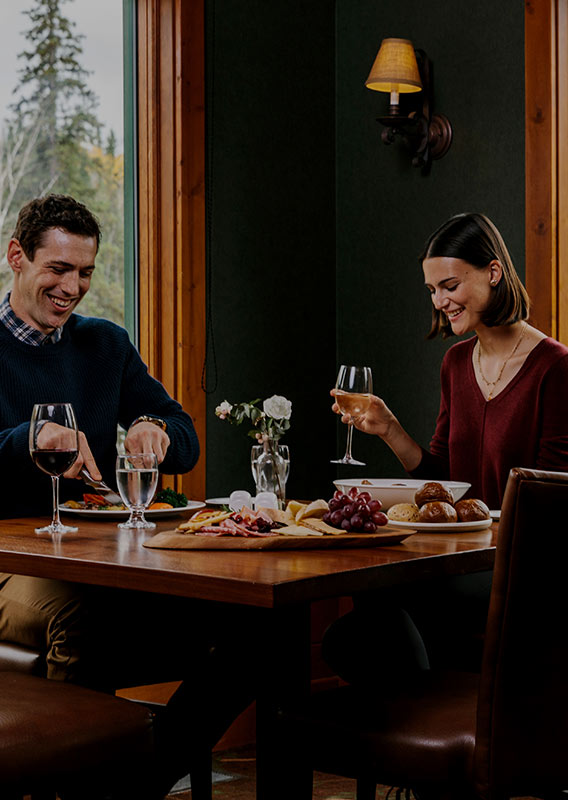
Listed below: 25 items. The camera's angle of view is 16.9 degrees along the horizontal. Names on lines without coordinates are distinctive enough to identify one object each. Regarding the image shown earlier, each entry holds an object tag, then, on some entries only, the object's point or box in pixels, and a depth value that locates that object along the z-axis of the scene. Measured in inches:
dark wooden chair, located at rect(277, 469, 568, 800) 111.4
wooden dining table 107.9
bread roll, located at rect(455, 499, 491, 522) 130.2
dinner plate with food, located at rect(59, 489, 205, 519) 135.4
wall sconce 201.2
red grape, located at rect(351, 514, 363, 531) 121.8
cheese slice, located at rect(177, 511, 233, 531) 124.2
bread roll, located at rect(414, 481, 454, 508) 131.5
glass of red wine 125.6
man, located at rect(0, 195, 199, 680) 148.0
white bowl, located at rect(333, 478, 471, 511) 136.2
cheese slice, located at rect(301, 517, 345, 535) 121.5
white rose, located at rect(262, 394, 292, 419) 155.9
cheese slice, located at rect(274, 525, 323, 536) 120.7
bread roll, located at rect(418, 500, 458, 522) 128.9
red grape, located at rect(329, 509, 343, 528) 122.8
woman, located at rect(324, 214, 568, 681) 158.2
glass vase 142.8
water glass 125.7
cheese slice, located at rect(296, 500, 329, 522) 125.9
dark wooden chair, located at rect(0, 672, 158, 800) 111.2
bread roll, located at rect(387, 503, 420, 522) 130.3
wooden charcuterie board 118.9
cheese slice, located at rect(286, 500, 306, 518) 128.9
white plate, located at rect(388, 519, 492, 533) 127.6
